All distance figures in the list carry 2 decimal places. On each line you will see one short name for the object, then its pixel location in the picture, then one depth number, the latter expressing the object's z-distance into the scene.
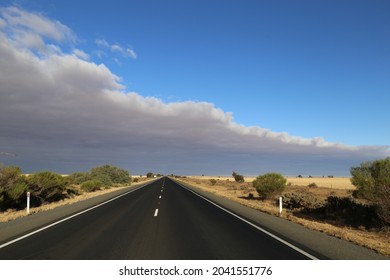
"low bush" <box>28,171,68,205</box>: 31.30
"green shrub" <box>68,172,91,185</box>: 69.14
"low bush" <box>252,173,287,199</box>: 35.75
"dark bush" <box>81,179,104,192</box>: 50.22
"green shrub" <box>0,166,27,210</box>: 26.02
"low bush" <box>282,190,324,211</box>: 26.72
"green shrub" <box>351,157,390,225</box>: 17.33
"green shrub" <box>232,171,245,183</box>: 108.76
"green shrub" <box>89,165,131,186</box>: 74.39
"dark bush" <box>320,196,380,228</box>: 19.58
